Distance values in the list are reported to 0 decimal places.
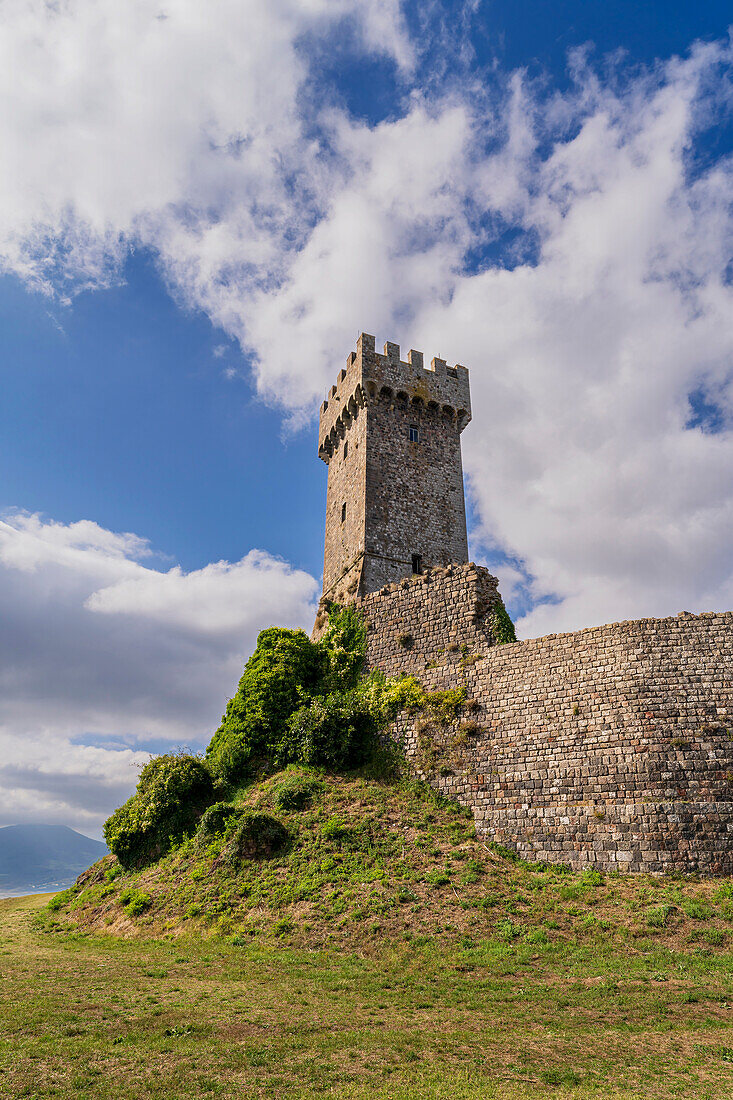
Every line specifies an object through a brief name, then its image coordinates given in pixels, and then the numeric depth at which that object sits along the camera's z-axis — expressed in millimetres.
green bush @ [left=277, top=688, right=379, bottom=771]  19453
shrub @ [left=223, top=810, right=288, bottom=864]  16031
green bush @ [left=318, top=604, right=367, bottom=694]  21953
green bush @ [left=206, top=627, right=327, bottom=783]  20516
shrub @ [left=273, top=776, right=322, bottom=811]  17484
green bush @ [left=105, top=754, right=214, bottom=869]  18938
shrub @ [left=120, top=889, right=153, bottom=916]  15836
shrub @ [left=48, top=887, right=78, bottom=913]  18797
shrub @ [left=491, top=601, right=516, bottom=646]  19298
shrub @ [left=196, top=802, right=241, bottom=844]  17453
